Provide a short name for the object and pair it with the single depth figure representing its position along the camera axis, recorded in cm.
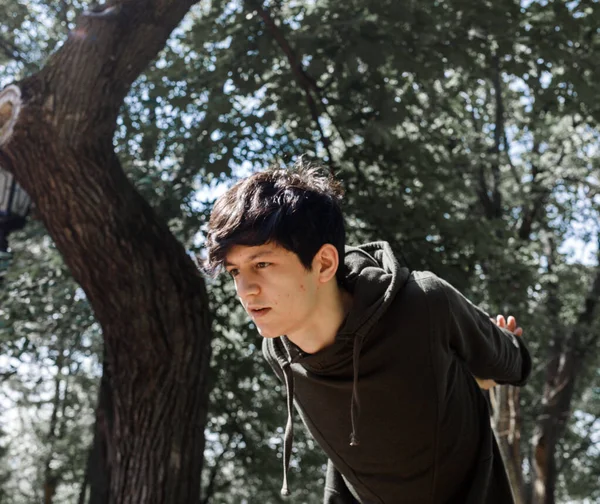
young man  198
